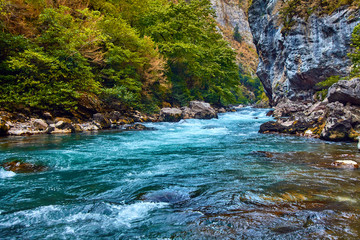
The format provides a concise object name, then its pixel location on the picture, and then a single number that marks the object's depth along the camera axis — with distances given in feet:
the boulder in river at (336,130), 28.63
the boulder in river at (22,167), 16.74
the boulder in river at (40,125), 35.69
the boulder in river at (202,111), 67.87
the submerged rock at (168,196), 11.61
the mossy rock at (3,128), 31.48
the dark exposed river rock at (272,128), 38.12
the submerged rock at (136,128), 43.65
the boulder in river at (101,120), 44.45
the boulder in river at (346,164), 16.40
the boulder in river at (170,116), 60.39
